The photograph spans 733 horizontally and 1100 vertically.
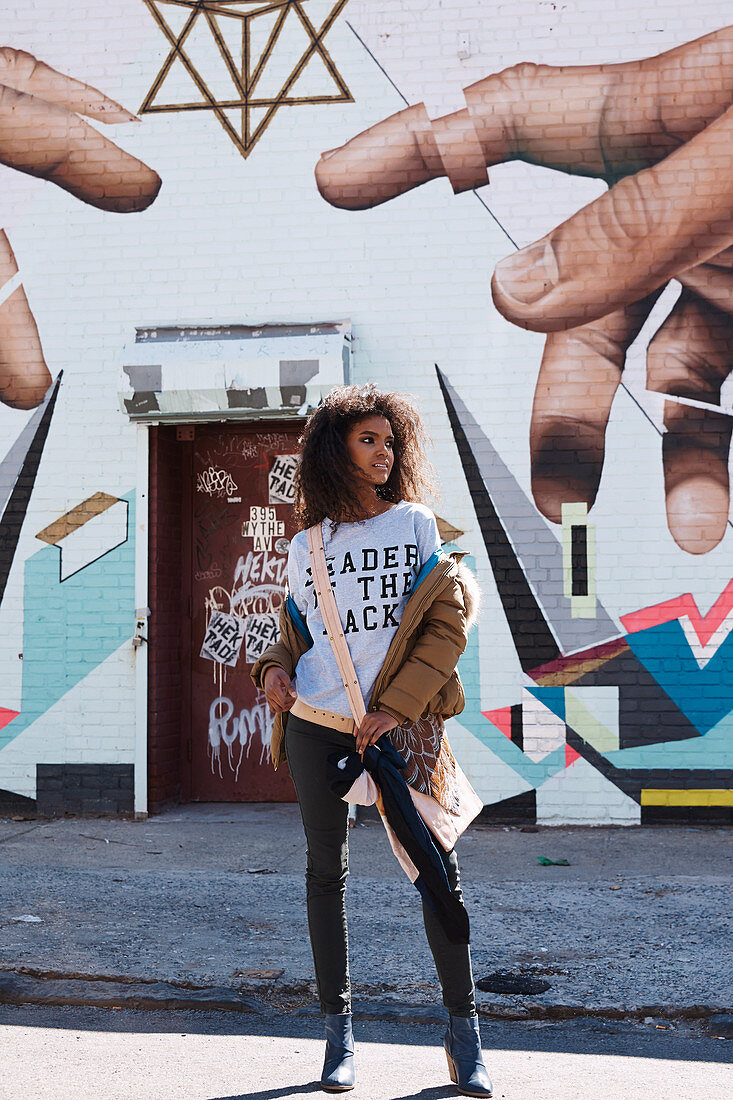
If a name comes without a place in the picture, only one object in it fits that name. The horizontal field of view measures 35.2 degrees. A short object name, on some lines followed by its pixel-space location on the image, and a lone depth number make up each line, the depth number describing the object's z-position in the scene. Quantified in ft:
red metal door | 26.78
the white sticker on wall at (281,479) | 26.73
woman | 11.03
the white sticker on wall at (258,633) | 26.71
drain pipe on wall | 25.46
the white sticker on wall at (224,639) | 27.02
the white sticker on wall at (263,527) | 26.84
